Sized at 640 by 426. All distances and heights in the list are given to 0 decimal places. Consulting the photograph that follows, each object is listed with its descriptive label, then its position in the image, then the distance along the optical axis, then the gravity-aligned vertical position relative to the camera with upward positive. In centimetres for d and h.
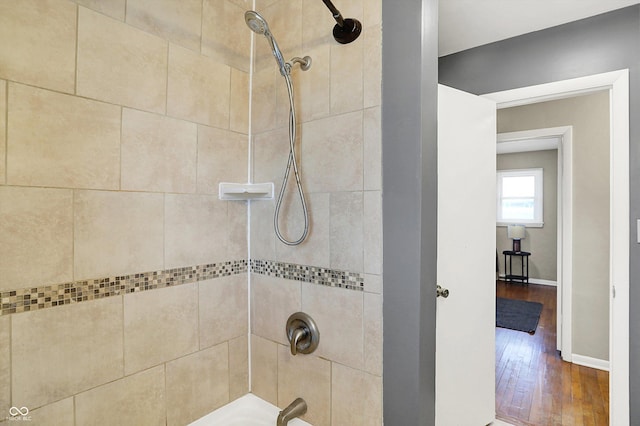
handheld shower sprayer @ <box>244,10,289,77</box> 114 +70
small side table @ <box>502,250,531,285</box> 606 -99
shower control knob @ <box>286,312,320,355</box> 137 -52
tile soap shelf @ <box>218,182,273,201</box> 151 +11
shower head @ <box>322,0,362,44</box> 126 +74
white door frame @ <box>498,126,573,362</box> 301 -14
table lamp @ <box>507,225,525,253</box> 608 -33
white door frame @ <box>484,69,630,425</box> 186 -10
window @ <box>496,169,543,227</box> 612 +40
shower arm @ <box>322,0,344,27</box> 113 +75
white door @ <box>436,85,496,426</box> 174 -25
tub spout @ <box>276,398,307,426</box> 136 -86
